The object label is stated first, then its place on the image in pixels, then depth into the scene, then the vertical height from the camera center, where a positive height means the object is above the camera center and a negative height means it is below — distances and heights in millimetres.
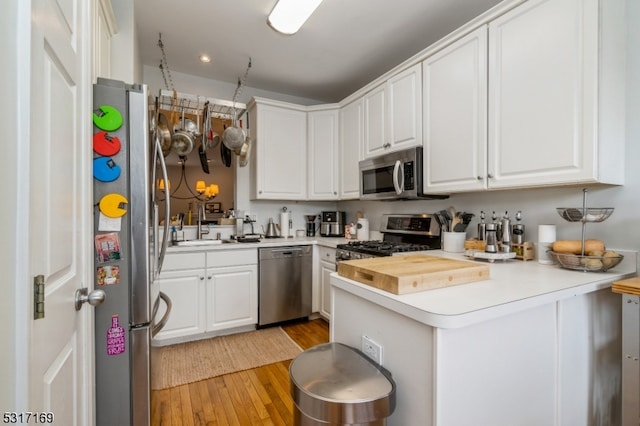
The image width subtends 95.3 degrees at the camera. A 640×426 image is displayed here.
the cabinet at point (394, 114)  2299 +849
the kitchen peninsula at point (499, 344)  851 -463
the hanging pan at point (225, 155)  3123 +604
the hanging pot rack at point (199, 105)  2656 +1043
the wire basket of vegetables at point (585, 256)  1377 -212
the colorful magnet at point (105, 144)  1204 +278
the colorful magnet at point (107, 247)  1216 -153
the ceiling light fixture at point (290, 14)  1964 +1390
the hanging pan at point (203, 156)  2795 +538
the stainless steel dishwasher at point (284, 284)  2889 -739
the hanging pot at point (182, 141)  2631 +633
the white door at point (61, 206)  684 +13
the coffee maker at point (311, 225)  3648 -173
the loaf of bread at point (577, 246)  1435 -173
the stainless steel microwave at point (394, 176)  2291 +304
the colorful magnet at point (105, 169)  1207 +172
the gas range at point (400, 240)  2340 -255
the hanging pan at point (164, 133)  2431 +649
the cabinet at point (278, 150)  3170 +686
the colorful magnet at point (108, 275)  1224 -272
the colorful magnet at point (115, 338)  1249 -550
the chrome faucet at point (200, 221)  3141 -116
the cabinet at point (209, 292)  2527 -742
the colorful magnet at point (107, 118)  1217 +390
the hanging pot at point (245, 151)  3014 +625
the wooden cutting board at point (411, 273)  1017 -231
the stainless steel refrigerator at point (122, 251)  1226 -173
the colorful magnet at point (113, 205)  1217 +23
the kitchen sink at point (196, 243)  2684 -314
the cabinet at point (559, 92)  1374 +620
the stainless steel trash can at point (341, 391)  832 -543
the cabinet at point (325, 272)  2902 -630
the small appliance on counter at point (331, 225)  3523 -166
